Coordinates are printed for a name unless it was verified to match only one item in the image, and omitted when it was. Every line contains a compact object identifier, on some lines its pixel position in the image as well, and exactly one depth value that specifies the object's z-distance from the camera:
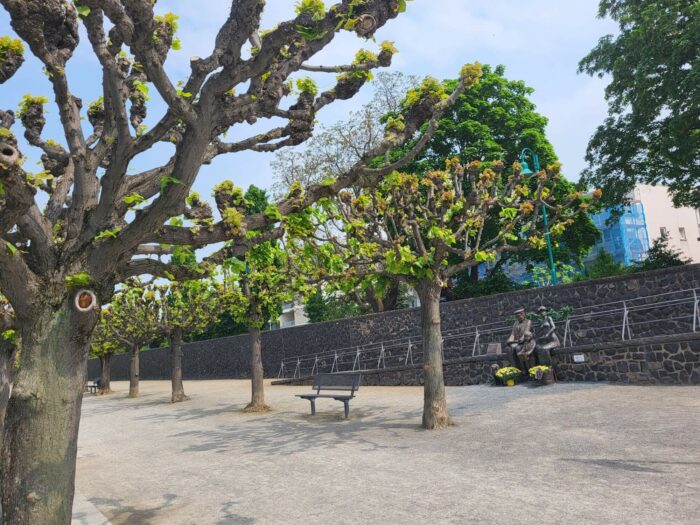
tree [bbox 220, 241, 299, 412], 15.84
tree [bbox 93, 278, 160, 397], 23.55
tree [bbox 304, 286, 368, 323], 36.81
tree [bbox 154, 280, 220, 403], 22.00
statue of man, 14.68
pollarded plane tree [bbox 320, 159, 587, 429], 10.51
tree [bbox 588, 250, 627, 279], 23.32
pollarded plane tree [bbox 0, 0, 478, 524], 4.34
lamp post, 19.76
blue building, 43.84
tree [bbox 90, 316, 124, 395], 29.92
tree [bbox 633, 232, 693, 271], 21.88
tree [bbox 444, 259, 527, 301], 26.50
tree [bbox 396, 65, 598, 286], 26.78
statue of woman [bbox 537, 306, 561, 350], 14.50
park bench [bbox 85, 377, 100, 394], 33.30
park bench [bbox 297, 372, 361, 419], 13.76
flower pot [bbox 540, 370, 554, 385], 14.02
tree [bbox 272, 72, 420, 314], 30.62
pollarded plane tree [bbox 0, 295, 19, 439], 8.17
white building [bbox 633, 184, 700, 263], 48.50
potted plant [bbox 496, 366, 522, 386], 14.94
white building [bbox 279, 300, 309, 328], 66.25
